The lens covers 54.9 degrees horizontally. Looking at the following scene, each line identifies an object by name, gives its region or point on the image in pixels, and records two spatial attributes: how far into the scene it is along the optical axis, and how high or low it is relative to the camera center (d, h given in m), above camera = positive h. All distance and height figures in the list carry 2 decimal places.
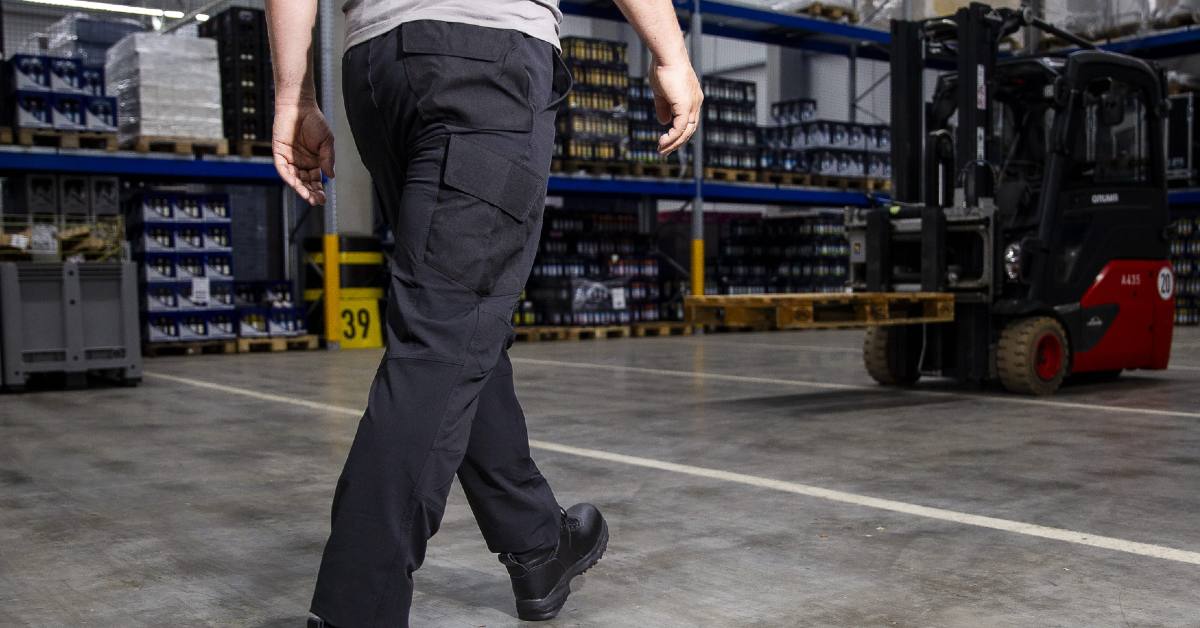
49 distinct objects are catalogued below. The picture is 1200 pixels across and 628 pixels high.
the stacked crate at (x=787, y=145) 14.82 +1.67
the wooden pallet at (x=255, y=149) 11.32 +1.31
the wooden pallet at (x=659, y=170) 13.58 +1.24
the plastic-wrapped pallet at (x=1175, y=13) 14.66 +3.22
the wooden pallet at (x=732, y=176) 14.33 +1.22
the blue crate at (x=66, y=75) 10.26 +1.86
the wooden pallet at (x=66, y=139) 10.16 +1.30
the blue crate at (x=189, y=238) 11.08 +0.43
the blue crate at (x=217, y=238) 11.22 +0.43
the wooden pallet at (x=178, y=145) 10.64 +1.29
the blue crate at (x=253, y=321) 11.55 -0.41
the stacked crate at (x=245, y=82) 11.38 +1.97
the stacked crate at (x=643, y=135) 13.56 +1.65
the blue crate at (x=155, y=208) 10.88 +0.71
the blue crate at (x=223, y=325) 11.30 -0.43
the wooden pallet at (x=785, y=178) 14.77 +1.21
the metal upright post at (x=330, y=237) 11.70 +0.44
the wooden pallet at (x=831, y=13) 14.69 +3.32
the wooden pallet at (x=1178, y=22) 14.69 +3.12
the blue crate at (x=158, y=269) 10.91 +0.13
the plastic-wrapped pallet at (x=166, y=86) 10.45 +1.83
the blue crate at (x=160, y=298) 10.94 -0.15
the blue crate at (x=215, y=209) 11.22 +0.71
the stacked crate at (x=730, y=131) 14.40 +1.79
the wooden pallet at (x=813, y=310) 5.89 -0.21
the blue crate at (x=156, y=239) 10.91 +0.42
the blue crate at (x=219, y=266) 11.29 +0.15
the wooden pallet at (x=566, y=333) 12.87 -0.66
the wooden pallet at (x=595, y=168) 13.06 +1.24
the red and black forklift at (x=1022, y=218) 6.83 +0.31
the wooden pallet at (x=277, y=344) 11.48 -0.65
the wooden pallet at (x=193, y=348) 11.06 -0.65
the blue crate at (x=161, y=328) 10.94 -0.43
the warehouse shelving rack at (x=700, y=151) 10.62 +1.15
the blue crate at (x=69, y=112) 10.30 +1.54
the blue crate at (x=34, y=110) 10.13 +1.54
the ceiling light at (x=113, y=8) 16.69 +4.14
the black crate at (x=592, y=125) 13.08 +1.71
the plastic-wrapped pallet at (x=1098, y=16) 14.95 +3.28
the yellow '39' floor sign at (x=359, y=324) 12.09 -0.47
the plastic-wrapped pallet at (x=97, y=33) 19.61 +4.32
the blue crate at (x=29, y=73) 10.08 +1.86
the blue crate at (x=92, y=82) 10.45 +1.84
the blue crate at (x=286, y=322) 11.72 -0.43
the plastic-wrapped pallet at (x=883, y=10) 14.33 +3.41
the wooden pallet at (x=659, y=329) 13.78 -0.67
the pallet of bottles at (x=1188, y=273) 14.67 -0.10
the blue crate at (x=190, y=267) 11.09 +0.15
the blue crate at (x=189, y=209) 11.06 +0.70
